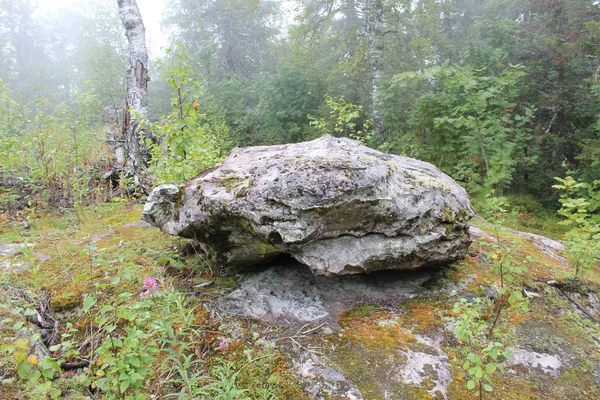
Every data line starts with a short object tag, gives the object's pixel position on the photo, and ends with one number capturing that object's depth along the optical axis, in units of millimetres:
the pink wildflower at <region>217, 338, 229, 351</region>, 2041
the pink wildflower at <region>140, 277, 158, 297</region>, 1823
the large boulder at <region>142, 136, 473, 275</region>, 2303
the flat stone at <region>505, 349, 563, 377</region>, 1952
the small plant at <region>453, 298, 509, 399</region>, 1524
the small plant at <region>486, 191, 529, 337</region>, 1983
